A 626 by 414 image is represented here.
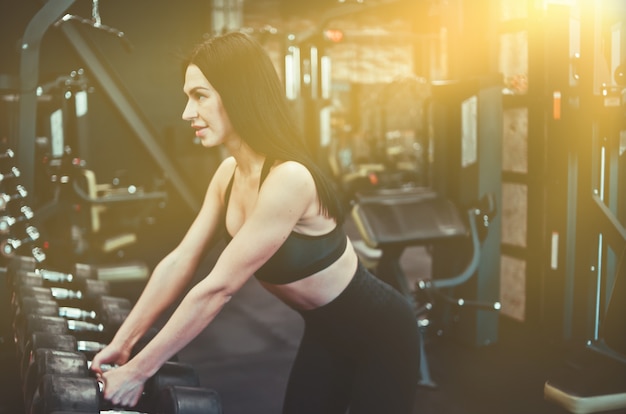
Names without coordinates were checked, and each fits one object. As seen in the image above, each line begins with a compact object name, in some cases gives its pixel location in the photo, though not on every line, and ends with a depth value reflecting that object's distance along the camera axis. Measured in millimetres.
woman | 1382
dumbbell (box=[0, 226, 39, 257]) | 3799
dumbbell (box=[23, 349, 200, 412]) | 1576
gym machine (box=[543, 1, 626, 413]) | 3074
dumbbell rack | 1458
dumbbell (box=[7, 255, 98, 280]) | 2719
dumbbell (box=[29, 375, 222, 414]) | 1419
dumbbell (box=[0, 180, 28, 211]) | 3934
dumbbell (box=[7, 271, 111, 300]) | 2490
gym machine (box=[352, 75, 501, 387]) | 3182
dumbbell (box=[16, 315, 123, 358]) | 1948
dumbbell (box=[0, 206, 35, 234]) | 3590
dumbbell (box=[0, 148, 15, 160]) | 4148
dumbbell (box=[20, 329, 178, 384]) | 1770
